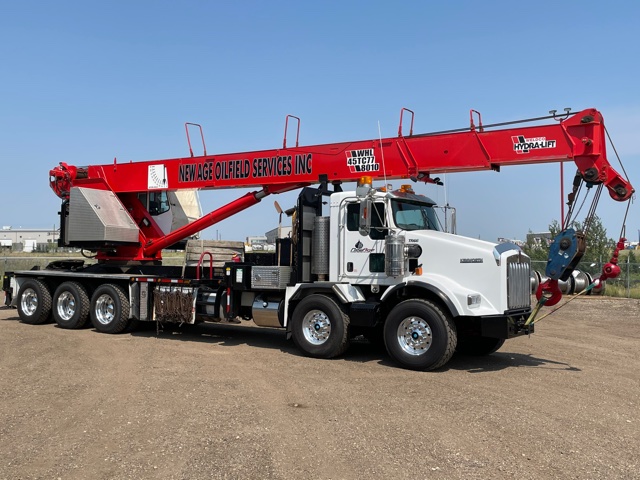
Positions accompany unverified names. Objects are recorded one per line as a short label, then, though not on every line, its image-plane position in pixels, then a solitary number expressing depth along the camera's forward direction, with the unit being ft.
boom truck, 30.71
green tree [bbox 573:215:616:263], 97.09
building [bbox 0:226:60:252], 357.78
